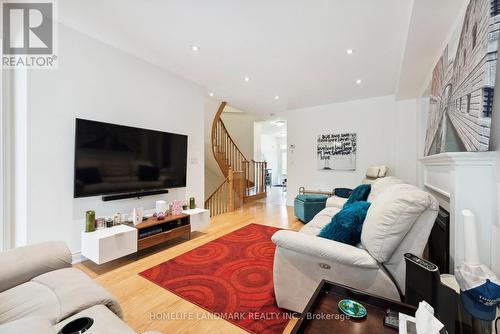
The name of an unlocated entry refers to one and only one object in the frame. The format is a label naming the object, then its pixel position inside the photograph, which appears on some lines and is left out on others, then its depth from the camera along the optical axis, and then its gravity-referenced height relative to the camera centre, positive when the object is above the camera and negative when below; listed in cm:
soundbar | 257 -42
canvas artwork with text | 477 +34
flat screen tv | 231 +6
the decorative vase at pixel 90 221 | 228 -64
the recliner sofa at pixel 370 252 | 119 -55
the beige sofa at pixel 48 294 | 86 -67
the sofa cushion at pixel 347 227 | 152 -46
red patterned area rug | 157 -113
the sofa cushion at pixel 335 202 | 315 -57
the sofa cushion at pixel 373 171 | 402 -11
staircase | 498 -36
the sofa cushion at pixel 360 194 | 282 -39
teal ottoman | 383 -75
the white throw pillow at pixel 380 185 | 237 -23
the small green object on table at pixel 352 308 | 91 -65
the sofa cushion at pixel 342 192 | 425 -55
